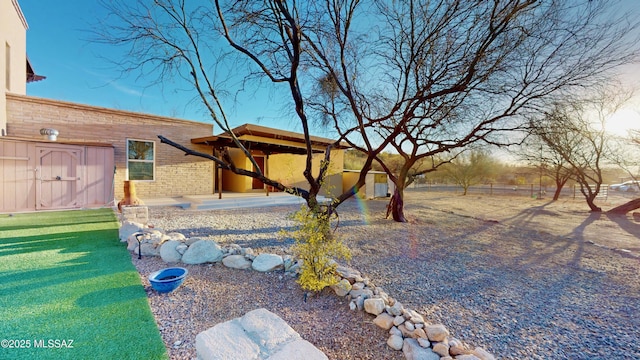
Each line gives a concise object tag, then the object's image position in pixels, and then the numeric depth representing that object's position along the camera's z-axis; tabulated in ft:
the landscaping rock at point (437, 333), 6.74
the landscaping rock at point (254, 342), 5.08
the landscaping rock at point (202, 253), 11.82
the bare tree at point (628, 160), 38.14
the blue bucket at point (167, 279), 8.46
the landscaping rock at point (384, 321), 7.40
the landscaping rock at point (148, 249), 12.42
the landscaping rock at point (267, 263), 11.32
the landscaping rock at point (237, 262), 11.57
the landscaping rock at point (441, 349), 6.37
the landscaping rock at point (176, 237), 13.44
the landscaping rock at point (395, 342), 6.69
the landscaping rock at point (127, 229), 14.23
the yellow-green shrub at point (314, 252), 8.84
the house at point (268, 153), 31.86
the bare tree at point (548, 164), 44.73
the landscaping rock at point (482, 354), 6.24
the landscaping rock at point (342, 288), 9.12
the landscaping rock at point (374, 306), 7.94
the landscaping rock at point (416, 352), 6.29
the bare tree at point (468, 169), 70.26
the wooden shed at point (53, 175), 20.21
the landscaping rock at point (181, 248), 12.29
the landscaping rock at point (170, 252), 11.94
